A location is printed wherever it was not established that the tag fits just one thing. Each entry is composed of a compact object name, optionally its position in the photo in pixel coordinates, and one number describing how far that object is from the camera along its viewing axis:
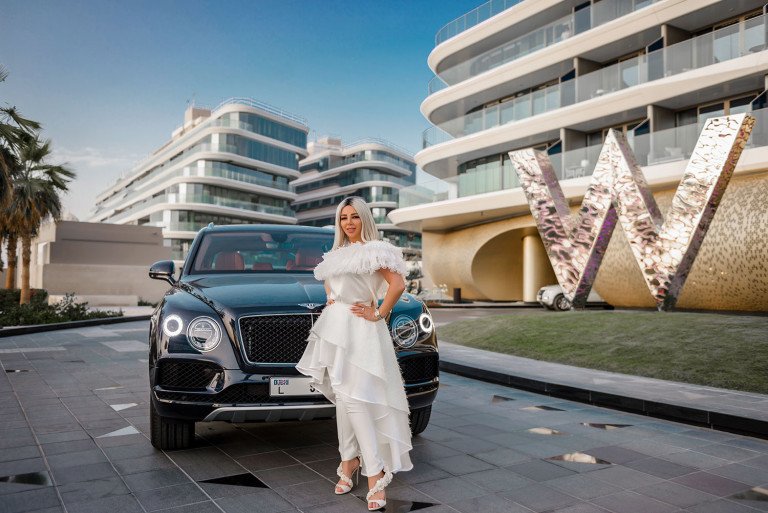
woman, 3.52
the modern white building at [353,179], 85.06
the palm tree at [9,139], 16.19
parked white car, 24.02
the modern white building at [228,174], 65.75
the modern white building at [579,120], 18.00
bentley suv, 4.04
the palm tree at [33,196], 25.52
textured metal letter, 12.91
